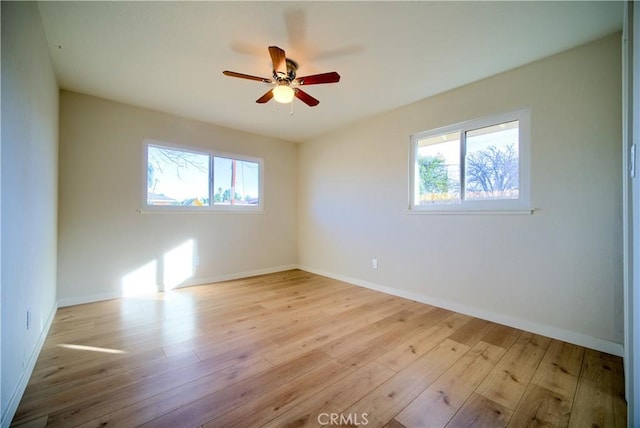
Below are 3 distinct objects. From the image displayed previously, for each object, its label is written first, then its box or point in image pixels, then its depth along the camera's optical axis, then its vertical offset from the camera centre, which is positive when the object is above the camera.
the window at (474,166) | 2.46 +0.54
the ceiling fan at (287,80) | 1.99 +1.15
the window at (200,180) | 3.55 +0.53
